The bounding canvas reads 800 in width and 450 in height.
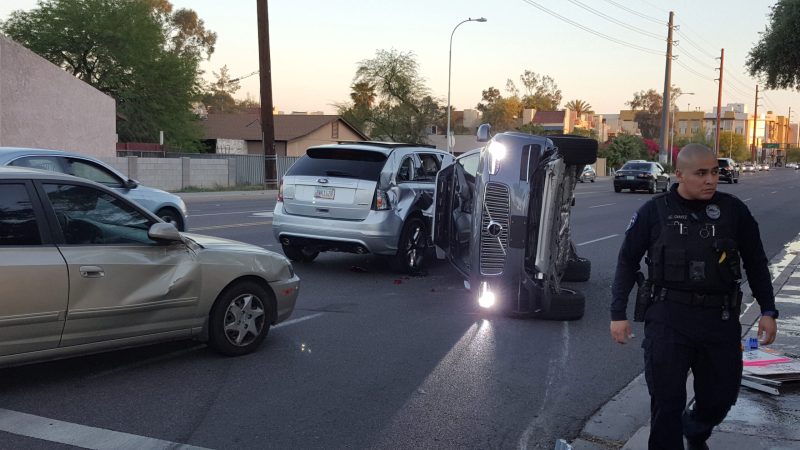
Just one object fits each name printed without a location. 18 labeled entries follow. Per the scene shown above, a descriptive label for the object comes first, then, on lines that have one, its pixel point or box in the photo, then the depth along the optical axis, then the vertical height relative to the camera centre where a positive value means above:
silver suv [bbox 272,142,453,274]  10.15 -0.65
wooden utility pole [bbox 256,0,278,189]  32.06 +2.27
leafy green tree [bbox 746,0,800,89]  24.20 +3.75
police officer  3.82 -0.65
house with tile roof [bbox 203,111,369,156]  57.91 +1.55
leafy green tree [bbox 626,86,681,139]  134.88 +8.62
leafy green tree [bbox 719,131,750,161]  126.33 +3.06
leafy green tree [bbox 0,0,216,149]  44.50 +5.60
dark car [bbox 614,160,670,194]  37.25 -0.77
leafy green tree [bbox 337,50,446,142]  65.44 +4.71
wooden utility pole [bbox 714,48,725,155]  76.69 +9.86
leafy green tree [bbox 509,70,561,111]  119.38 +9.81
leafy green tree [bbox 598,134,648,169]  76.69 +1.04
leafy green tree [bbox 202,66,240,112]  94.44 +7.14
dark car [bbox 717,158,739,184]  51.56 -0.54
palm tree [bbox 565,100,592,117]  120.72 +8.44
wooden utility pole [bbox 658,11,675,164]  55.88 +4.54
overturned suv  7.54 -0.64
